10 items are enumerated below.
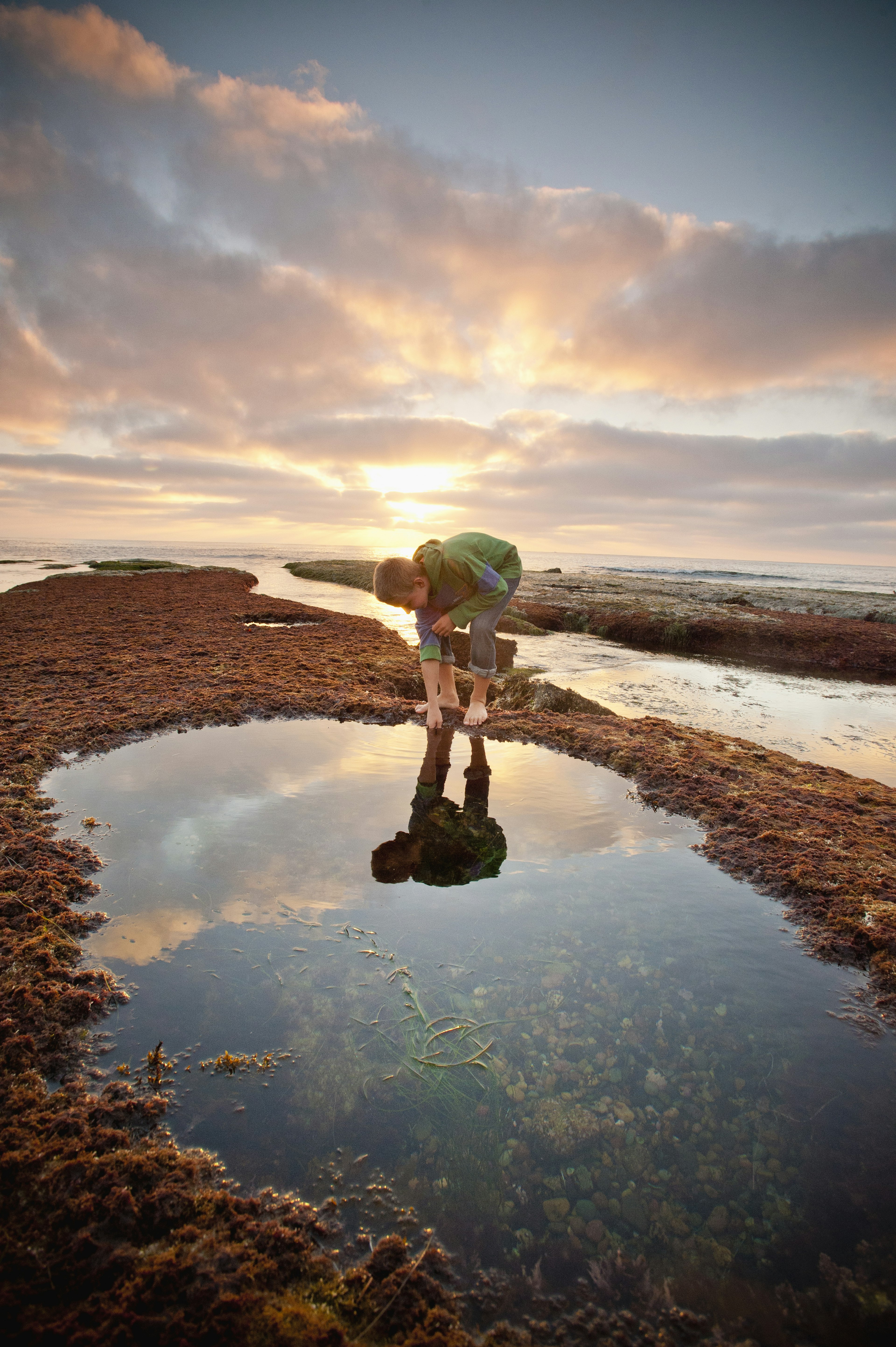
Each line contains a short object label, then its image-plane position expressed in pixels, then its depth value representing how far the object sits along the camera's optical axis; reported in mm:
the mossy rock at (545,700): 2852
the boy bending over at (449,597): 2465
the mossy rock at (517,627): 5464
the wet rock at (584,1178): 877
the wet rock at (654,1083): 1027
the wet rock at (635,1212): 833
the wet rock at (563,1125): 939
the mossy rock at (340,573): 20848
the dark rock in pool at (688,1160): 905
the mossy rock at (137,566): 22959
